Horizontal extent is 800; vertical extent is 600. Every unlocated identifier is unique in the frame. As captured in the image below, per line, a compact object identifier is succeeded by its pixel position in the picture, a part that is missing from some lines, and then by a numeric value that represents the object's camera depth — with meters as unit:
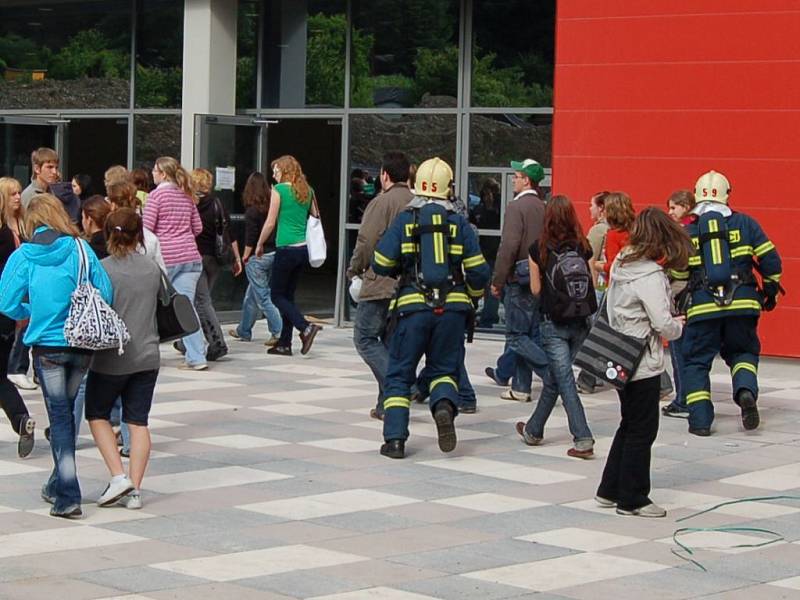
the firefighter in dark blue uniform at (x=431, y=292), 9.80
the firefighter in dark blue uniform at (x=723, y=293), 11.07
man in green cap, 11.94
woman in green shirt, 15.09
